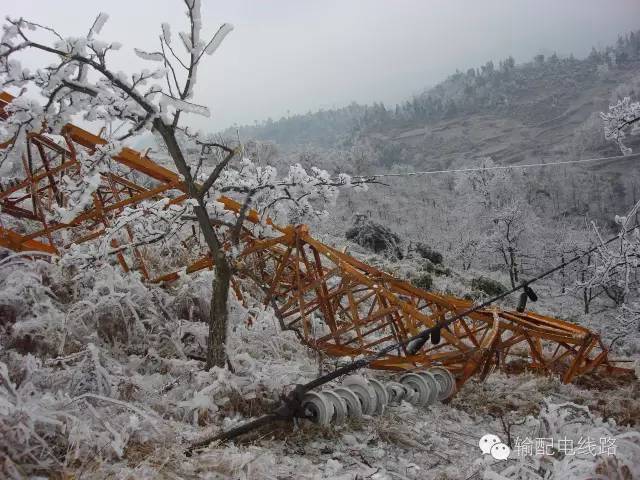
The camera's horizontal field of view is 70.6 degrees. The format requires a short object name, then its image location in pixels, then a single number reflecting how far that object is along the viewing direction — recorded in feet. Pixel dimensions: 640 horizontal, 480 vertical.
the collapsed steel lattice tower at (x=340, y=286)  15.74
